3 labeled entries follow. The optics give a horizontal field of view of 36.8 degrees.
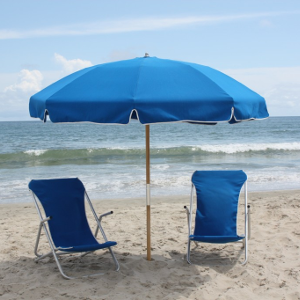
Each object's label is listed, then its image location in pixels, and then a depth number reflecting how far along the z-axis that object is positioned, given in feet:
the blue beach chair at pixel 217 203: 15.08
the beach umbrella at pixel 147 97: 10.56
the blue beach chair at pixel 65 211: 14.39
